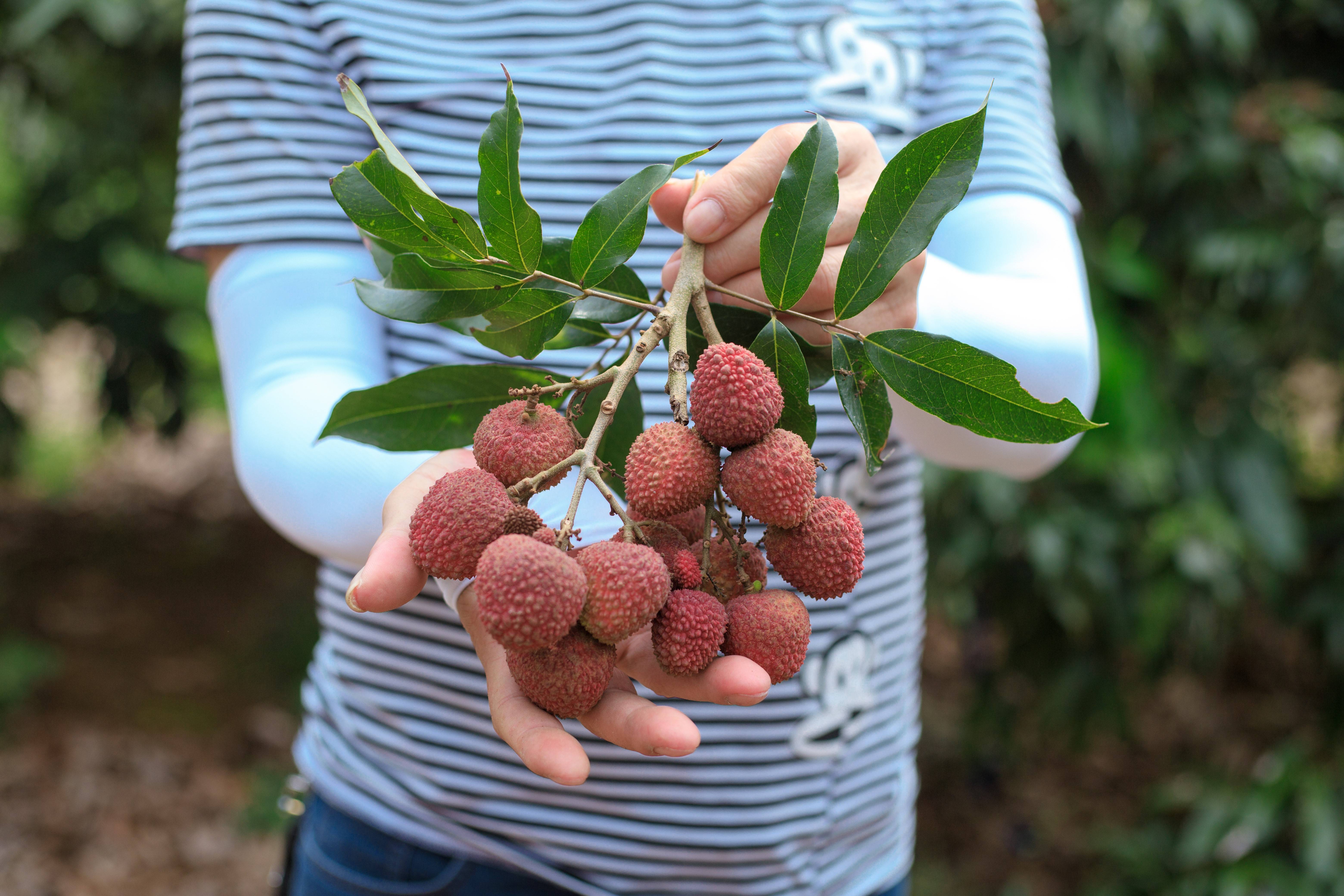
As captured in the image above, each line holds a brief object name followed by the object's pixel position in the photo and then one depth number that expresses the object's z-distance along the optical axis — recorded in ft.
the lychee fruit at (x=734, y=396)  1.67
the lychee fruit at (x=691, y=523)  1.85
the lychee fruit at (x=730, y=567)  1.84
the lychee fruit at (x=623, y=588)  1.62
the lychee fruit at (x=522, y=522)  1.74
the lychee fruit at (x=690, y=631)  1.68
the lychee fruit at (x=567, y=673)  1.69
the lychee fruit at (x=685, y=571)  1.75
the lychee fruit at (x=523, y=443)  1.74
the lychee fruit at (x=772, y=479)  1.68
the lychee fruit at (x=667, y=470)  1.67
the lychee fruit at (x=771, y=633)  1.72
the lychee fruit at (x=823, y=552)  1.79
